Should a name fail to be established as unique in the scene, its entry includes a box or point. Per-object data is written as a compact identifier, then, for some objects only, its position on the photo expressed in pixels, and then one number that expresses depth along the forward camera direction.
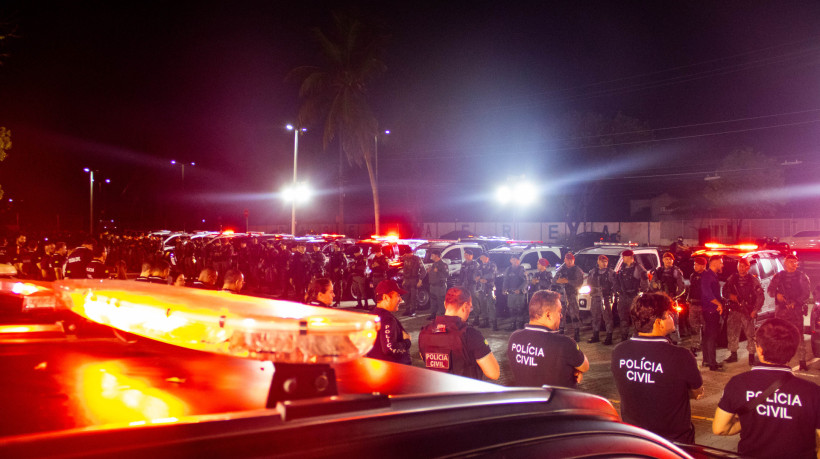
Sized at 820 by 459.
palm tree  35.44
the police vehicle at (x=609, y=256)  13.08
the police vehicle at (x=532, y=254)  16.72
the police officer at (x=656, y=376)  4.10
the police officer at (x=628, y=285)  11.91
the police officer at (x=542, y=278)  12.66
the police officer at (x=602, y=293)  11.90
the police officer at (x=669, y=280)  11.14
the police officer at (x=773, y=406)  3.56
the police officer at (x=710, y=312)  9.72
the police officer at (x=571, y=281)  12.21
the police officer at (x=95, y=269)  10.40
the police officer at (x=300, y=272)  17.77
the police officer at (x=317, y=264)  17.77
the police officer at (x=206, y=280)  7.89
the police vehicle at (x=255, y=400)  1.28
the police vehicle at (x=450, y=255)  16.75
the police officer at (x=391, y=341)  5.45
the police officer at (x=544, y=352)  4.64
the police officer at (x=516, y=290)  13.81
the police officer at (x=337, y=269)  18.02
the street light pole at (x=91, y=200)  48.22
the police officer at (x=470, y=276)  14.28
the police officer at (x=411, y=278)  15.84
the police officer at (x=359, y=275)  17.31
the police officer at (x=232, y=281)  7.68
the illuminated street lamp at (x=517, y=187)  30.67
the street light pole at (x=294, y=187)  32.42
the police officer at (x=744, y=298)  9.75
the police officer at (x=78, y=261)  9.19
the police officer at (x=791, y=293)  9.53
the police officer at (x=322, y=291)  6.42
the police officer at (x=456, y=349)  5.09
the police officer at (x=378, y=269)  16.34
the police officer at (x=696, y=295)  10.39
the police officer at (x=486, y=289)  14.21
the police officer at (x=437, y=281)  14.68
